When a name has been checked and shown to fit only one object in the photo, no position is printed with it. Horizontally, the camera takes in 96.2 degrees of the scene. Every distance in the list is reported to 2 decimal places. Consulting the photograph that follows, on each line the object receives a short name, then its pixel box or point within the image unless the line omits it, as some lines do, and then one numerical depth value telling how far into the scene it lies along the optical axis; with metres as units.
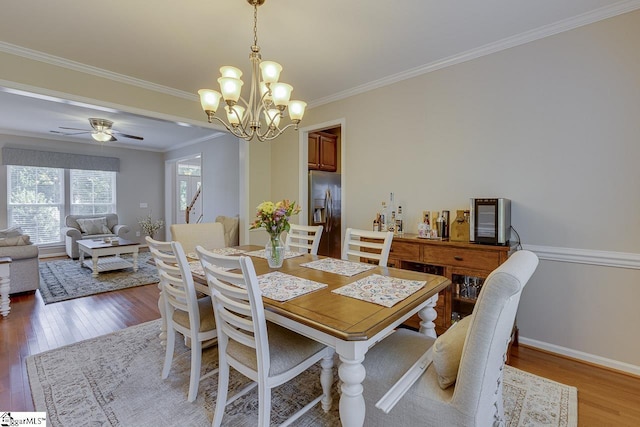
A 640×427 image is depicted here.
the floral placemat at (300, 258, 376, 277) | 1.95
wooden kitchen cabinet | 4.37
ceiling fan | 4.71
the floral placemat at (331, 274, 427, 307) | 1.44
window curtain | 5.59
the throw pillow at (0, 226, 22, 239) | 4.87
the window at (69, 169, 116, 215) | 6.51
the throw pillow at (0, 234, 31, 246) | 3.66
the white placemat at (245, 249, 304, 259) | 2.47
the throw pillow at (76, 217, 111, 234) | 6.11
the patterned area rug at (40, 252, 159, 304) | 3.84
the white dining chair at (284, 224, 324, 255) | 2.67
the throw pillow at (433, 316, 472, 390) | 1.12
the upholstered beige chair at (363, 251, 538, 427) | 0.99
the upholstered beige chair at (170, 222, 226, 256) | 2.70
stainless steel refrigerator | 4.19
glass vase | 2.03
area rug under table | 1.64
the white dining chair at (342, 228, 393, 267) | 2.24
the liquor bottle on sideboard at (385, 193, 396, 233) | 3.02
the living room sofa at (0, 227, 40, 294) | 3.63
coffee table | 4.62
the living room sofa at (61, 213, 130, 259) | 5.79
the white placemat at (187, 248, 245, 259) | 2.44
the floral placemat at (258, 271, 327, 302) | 1.48
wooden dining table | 1.16
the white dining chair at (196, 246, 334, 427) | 1.29
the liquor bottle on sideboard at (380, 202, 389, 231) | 3.08
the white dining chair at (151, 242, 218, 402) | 1.68
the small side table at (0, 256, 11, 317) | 3.03
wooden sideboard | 2.26
